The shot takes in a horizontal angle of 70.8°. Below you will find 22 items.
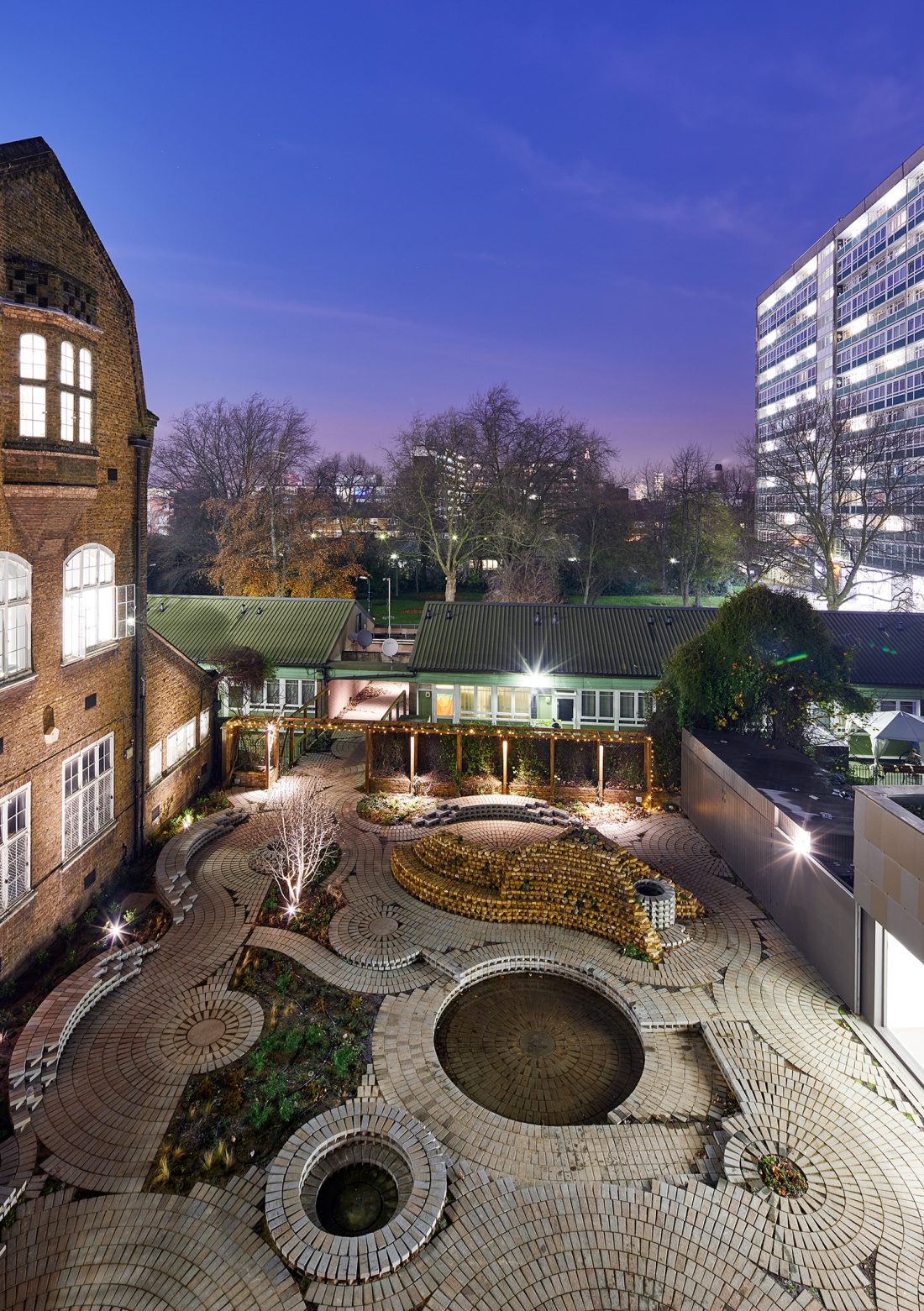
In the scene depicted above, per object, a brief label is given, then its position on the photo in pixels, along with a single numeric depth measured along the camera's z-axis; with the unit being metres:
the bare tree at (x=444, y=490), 41.31
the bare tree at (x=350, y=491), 53.91
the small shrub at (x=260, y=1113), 7.39
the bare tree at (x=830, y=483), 31.75
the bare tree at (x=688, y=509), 46.12
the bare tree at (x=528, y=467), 43.88
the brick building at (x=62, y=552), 9.48
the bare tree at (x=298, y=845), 12.17
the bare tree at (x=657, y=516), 54.22
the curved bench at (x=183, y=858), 12.02
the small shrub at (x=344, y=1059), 8.17
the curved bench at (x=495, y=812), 16.17
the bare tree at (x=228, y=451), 44.00
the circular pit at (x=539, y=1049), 8.12
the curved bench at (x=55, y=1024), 7.62
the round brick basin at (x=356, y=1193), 5.97
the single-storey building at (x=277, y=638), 23.41
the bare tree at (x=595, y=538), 47.22
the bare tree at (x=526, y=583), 40.12
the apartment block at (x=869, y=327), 52.31
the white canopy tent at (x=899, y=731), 15.02
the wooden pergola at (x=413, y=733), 17.30
